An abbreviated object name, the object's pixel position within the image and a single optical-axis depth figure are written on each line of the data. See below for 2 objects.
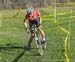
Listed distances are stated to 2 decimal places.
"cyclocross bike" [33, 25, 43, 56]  12.31
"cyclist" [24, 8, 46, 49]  12.70
